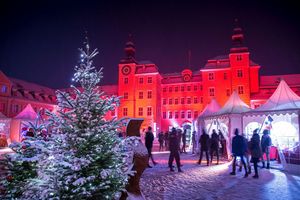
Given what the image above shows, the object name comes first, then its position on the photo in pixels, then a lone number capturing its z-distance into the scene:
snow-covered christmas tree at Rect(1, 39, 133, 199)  4.55
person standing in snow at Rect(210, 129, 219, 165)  15.08
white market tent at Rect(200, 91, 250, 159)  17.58
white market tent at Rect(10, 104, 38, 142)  29.16
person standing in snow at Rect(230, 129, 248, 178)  11.08
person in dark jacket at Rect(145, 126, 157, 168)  13.73
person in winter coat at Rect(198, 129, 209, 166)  14.74
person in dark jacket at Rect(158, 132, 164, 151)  25.13
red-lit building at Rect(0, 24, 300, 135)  43.56
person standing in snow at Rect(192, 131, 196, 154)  22.42
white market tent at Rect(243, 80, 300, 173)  15.23
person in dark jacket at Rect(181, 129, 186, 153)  21.57
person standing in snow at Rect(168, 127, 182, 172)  12.34
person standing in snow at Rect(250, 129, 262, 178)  10.63
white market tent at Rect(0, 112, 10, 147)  28.86
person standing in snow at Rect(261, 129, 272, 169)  13.16
